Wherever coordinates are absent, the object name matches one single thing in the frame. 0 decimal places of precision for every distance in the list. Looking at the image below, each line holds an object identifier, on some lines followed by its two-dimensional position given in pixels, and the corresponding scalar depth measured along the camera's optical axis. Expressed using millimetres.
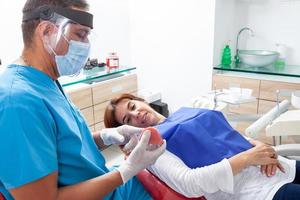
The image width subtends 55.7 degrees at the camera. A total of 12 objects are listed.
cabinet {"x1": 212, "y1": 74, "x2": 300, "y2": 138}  2693
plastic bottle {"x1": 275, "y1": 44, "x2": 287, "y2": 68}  3110
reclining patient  1130
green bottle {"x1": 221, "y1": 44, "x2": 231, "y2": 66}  3158
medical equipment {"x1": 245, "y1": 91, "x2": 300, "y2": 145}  1527
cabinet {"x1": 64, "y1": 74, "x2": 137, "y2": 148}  2744
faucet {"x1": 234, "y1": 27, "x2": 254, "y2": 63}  3285
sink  2912
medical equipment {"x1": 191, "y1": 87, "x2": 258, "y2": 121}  1860
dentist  786
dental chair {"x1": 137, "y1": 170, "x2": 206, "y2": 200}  1171
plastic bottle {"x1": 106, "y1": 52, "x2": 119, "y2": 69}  3211
